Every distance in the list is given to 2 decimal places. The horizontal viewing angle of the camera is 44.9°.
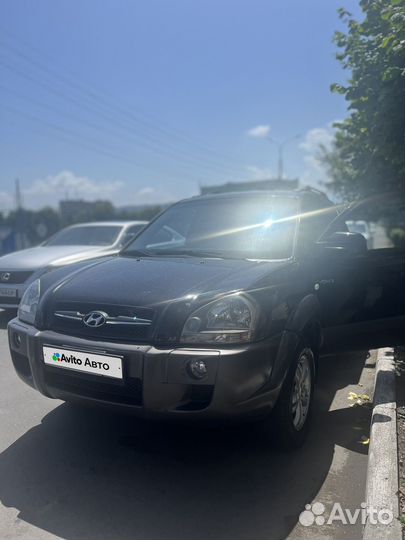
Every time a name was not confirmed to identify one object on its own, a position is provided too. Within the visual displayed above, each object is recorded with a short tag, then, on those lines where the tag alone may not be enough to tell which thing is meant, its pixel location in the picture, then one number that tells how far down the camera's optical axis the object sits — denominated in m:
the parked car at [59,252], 7.13
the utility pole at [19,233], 28.08
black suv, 2.71
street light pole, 42.17
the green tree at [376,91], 4.62
